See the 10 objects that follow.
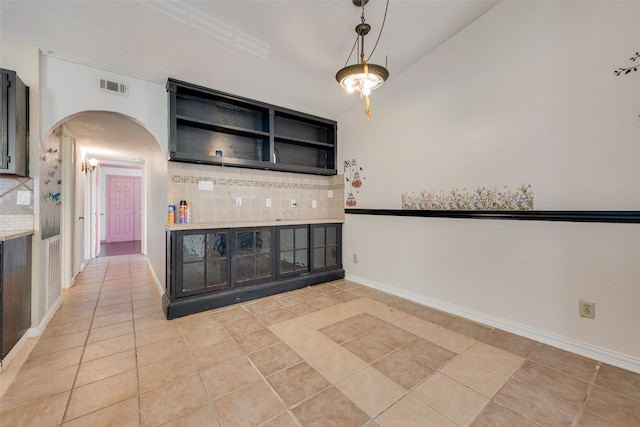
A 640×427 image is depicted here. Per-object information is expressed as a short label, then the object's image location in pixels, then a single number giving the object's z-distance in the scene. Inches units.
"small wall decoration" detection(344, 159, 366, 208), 145.2
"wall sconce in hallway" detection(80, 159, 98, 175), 186.2
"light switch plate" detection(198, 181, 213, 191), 121.5
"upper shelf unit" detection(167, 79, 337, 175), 113.9
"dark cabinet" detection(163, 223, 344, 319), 102.6
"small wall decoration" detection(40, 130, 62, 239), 94.0
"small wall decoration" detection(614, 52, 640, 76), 68.6
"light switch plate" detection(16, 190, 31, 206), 85.0
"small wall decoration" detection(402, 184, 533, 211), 88.2
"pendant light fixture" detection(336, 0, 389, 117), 76.5
